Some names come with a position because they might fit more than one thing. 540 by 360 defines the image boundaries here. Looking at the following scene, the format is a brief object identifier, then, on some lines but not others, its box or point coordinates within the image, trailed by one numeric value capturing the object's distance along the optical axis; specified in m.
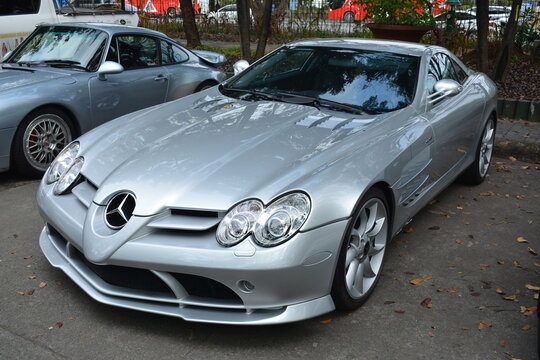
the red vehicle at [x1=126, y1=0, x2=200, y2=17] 22.58
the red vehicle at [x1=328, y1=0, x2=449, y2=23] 18.53
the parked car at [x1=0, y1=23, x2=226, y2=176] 5.71
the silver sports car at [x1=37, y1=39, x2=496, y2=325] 3.06
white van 9.19
